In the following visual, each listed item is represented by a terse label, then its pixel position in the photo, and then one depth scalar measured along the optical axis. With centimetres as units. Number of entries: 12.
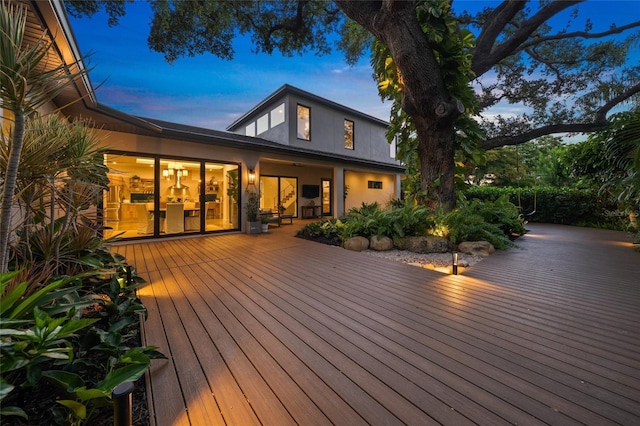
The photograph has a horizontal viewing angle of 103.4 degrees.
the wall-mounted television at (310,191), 1308
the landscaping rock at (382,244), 559
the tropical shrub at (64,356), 111
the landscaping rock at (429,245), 532
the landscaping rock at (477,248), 518
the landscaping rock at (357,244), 569
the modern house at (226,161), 549
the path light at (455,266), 386
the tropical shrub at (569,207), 962
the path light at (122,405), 98
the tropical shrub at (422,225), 569
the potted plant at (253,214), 816
